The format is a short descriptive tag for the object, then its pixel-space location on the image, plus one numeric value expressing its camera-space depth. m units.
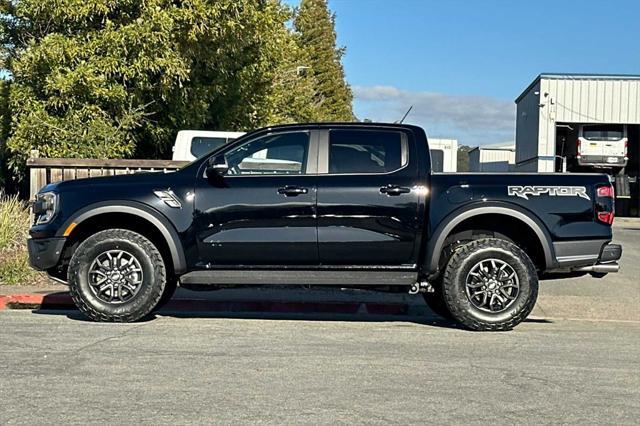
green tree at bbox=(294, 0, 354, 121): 48.84
